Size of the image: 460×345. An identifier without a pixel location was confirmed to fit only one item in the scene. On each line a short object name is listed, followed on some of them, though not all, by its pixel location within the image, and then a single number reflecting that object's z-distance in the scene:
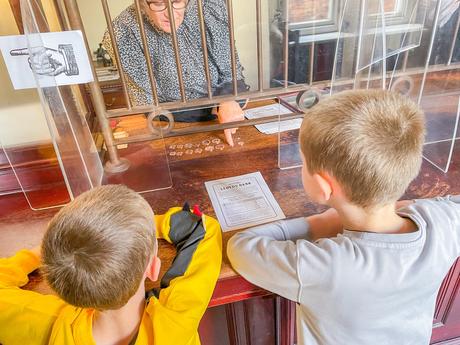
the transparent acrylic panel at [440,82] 0.93
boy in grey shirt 0.56
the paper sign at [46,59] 0.71
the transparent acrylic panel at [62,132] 0.70
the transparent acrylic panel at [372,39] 0.86
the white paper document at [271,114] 1.08
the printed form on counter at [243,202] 0.78
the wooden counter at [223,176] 0.74
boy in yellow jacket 0.48
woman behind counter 1.06
